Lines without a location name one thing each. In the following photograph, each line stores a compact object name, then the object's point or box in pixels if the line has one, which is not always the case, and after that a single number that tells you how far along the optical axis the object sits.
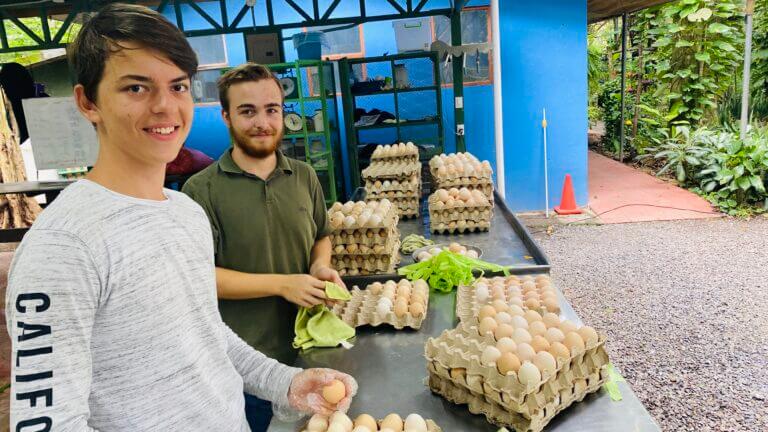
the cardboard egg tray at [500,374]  1.78
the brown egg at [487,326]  2.24
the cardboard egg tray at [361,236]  3.61
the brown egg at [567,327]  2.12
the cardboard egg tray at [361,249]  3.59
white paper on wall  6.40
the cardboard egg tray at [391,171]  5.11
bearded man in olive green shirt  2.36
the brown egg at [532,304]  2.62
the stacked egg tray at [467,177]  4.96
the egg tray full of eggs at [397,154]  5.62
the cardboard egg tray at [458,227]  4.51
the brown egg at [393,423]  1.77
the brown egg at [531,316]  2.28
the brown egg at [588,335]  2.01
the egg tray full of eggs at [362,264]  3.64
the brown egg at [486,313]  2.41
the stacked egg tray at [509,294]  2.64
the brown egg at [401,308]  2.71
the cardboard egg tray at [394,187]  5.09
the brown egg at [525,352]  1.91
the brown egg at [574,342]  1.96
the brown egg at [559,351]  1.93
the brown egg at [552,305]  2.60
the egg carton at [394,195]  5.08
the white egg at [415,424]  1.75
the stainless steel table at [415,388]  1.88
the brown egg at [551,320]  2.20
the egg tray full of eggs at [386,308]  2.70
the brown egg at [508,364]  1.86
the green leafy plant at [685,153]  11.15
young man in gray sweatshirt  1.00
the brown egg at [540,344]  1.98
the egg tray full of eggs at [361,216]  3.60
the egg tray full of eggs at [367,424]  1.74
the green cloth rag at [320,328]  2.51
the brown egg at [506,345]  1.97
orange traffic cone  10.00
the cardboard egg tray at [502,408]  1.80
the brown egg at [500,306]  2.48
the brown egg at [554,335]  2.05
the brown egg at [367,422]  1.78
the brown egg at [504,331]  2.14
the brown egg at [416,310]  2.72
